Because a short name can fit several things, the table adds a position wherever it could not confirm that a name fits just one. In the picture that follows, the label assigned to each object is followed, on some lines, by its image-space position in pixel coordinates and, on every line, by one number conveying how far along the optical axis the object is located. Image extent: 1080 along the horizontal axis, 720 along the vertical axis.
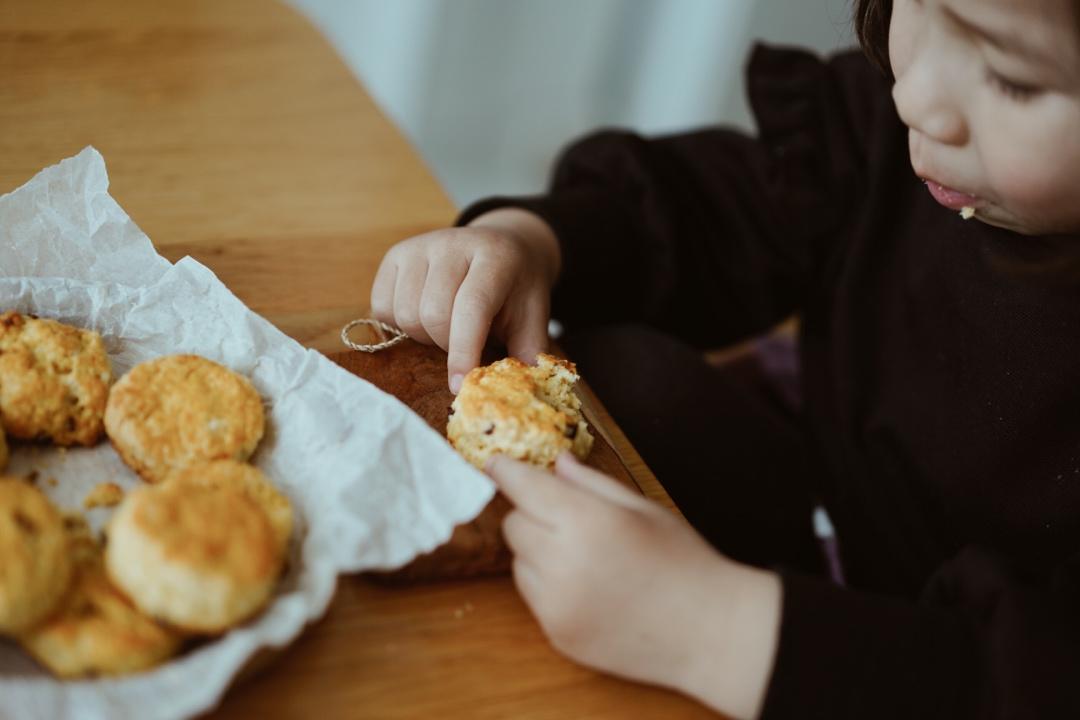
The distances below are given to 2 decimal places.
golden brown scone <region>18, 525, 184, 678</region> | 0.46
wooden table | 0.52
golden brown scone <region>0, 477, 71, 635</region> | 0.46
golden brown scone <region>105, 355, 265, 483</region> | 0.57
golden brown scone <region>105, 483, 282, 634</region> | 0.48
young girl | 0.58
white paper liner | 0.46
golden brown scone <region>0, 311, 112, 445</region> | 0.58
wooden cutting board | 0.57
